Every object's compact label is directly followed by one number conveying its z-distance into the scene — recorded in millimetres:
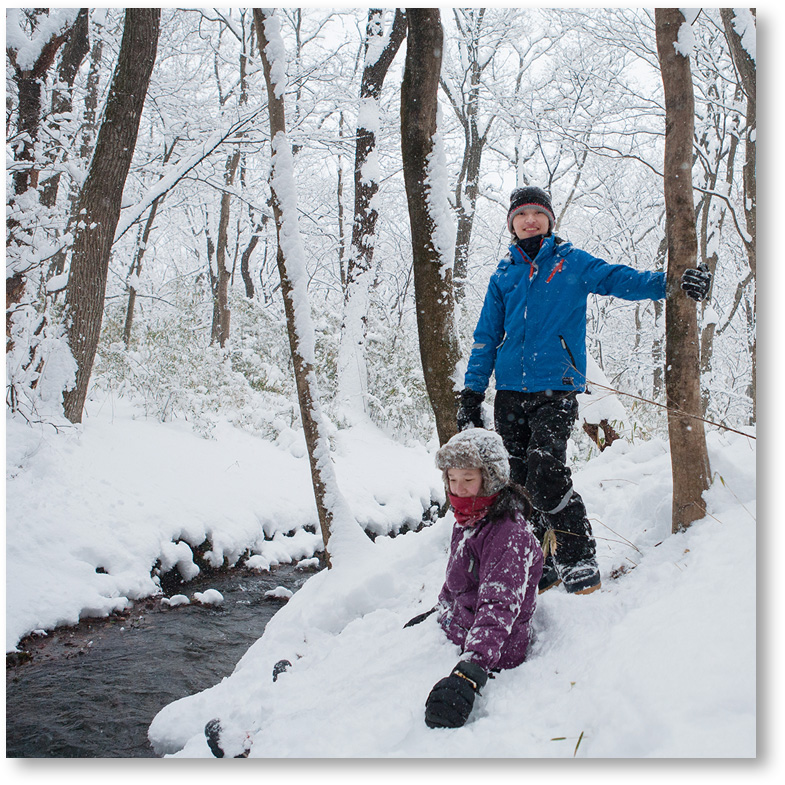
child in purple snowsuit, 1916
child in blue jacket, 2541
